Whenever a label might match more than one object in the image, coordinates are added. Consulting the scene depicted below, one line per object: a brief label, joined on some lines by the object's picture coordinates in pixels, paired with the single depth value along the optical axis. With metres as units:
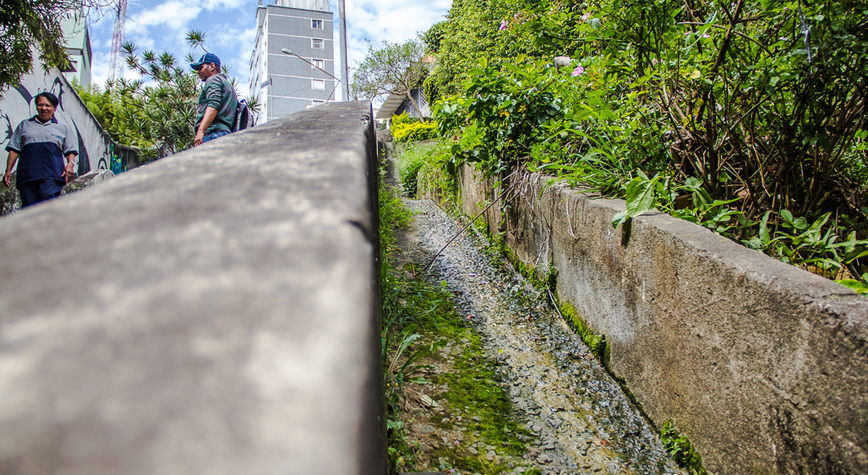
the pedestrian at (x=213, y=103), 4.38
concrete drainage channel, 1.67
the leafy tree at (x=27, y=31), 4.70
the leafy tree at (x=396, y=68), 22.80
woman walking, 4.34
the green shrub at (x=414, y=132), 10.88
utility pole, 15.70
